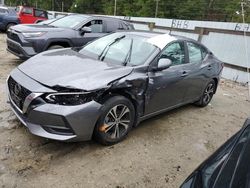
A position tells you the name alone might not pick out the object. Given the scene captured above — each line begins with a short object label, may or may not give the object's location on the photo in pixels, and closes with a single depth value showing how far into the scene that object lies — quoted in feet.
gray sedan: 7.25
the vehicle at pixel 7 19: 33.23
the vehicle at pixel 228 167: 3.25
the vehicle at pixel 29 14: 35.56
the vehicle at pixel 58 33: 15.38
